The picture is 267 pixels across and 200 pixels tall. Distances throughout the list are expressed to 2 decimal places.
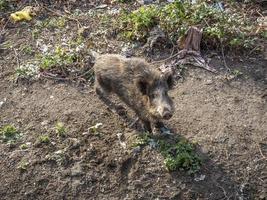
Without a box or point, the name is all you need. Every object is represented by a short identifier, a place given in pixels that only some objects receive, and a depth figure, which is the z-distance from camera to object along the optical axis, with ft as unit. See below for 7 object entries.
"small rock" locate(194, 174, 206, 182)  18.45
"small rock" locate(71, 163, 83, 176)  18.92
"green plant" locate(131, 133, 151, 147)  19.63
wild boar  18.74
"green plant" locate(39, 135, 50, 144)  20.15
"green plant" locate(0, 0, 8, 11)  27.94
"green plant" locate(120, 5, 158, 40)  24.76
